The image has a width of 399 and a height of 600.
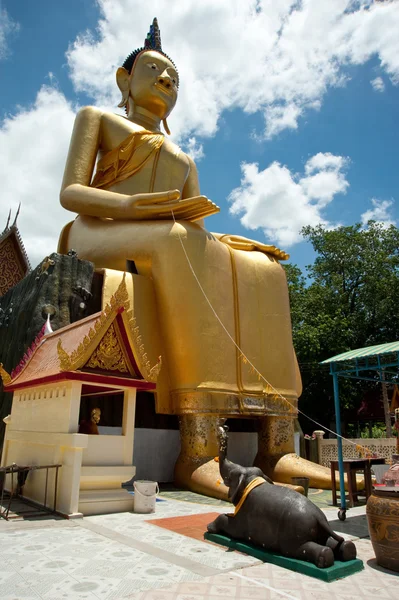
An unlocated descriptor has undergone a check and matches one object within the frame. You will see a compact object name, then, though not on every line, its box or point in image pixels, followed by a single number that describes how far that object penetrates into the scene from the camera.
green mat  3.78
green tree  23.50
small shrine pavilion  6.06
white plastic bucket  6.38
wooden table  6.98
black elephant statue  3.98
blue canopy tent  6.57
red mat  5.21
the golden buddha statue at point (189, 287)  9.42
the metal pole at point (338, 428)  7.06
